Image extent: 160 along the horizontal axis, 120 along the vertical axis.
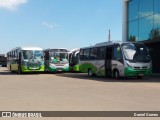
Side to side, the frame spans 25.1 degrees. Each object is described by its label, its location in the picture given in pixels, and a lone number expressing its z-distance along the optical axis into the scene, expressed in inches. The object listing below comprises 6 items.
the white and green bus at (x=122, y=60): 945.5
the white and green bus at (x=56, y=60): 1360.7
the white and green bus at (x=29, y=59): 1339.8
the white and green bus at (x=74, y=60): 1430.9
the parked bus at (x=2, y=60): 2721.5
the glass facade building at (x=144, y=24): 1298.0
